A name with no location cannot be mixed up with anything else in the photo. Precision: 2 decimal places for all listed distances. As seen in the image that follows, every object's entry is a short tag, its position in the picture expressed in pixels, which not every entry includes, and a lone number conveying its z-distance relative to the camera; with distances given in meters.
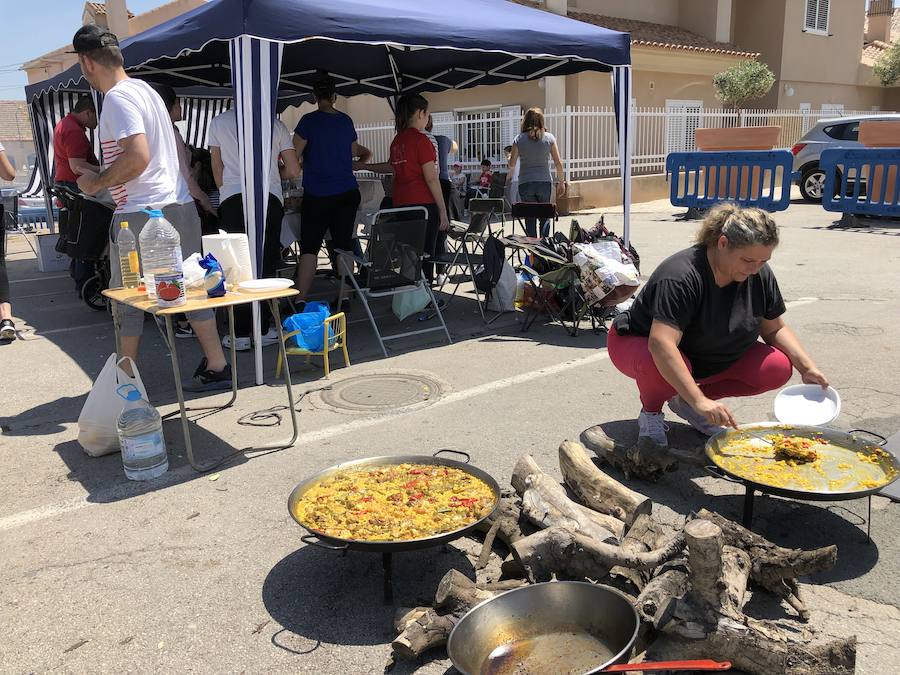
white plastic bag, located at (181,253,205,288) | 3.98
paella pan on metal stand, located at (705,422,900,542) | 2.81
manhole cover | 4.87
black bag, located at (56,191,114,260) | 7.30
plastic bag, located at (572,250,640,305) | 5.97
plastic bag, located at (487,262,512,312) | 7.33
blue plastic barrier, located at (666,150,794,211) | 14.20
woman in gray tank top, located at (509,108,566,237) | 9.34
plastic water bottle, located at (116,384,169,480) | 3.73
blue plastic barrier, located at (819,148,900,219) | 12.16
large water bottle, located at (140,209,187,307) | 3.61
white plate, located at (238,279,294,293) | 4.01
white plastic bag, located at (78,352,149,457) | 3.96
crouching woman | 3.32
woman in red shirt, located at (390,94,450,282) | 7.00
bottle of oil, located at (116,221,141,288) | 4.13
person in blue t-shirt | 6.62
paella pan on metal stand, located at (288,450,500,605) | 2.54
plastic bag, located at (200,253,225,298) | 3.84
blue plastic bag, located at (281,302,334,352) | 5.34
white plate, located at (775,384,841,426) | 3.59
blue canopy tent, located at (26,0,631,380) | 5.10
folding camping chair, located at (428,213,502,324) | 7.51
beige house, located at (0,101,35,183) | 52.44
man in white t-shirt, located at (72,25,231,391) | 4.07
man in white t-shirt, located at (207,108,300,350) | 5.88
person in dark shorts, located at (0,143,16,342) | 6.49
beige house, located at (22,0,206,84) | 23.36
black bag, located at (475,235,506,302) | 6.96
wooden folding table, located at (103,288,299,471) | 3.62
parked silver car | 15.05
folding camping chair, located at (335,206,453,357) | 5.85
